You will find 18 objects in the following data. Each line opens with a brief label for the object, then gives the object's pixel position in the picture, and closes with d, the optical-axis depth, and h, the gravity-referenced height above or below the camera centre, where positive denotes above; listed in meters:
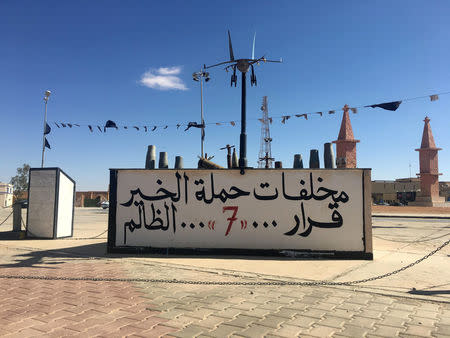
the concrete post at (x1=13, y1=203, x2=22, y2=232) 14.11 -1.11
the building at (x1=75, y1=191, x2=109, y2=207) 56.12 -0.46
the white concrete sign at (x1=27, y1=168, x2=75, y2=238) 13.05 -0.33
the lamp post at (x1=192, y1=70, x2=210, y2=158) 25.50 +9.59
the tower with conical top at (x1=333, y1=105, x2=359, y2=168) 48.03 +8.36
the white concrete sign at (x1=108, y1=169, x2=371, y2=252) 9.41 -0.37
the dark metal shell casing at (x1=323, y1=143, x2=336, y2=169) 10.41 +1.36
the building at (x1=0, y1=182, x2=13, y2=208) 48.47 +0.09
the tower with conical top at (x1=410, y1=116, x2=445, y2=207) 51.62 +4.94
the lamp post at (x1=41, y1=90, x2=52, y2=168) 23.95 +6.10
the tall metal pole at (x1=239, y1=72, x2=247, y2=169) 10.74 +2.17
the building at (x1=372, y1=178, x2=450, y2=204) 66.00 +1.60
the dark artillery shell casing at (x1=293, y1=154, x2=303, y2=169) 10.39 +1.15
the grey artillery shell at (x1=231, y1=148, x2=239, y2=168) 12.23 +1.40
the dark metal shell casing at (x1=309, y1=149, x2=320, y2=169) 10.34 +1.25
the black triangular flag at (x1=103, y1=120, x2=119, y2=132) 16.95 +3.77
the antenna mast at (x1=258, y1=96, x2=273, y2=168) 61.38 +14.29
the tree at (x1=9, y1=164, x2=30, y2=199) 57.53 +2.44
